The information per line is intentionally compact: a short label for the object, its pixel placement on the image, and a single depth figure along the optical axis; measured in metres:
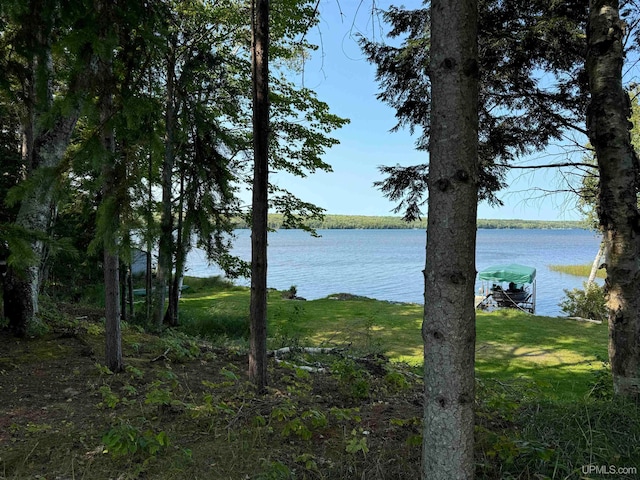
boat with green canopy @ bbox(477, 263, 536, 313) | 21.03
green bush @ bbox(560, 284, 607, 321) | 14.56
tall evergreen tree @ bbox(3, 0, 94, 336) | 2.59
